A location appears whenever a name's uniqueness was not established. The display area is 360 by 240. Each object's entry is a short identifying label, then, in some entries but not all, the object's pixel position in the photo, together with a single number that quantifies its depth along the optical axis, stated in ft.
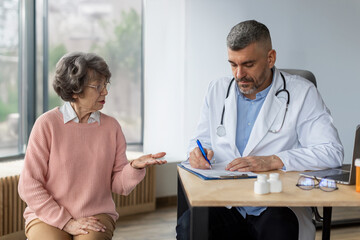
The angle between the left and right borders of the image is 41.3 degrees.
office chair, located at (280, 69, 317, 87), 9.25
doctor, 6.68
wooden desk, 5.08
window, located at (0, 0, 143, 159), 11.95
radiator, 9.95
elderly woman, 6.32
